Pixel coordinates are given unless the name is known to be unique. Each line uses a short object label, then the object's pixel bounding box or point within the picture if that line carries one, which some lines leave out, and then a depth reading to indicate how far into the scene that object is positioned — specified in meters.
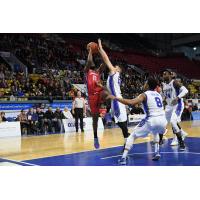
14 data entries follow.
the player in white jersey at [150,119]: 6.06
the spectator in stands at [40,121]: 13.32
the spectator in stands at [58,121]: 13.78
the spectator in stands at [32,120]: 12.95
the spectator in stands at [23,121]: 12.84
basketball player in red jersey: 6.88
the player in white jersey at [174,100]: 7.87
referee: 12.97
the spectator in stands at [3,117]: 12.58
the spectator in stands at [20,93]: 15.39
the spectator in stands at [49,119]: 13.57
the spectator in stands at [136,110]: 17.45
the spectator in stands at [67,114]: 14.55
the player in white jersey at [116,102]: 6.75
